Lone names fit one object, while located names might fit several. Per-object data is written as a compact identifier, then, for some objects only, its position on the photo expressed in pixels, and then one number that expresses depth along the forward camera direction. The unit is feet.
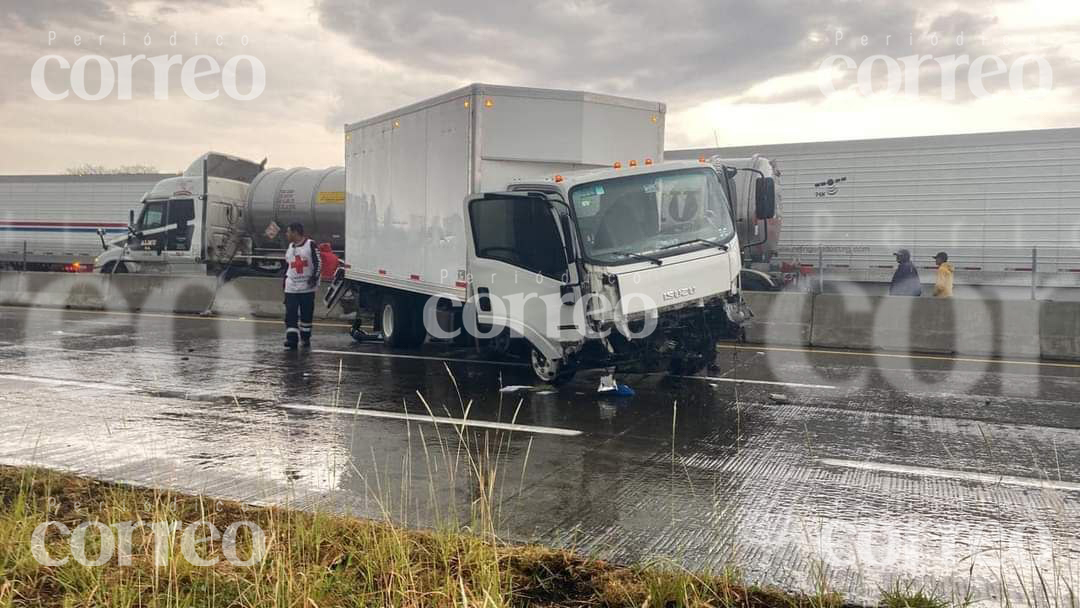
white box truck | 29.25
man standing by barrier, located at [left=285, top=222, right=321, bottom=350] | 43.65
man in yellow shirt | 50.47
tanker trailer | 73.00
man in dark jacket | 52.16
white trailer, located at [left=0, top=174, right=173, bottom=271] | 107.55
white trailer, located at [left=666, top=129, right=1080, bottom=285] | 67.10
